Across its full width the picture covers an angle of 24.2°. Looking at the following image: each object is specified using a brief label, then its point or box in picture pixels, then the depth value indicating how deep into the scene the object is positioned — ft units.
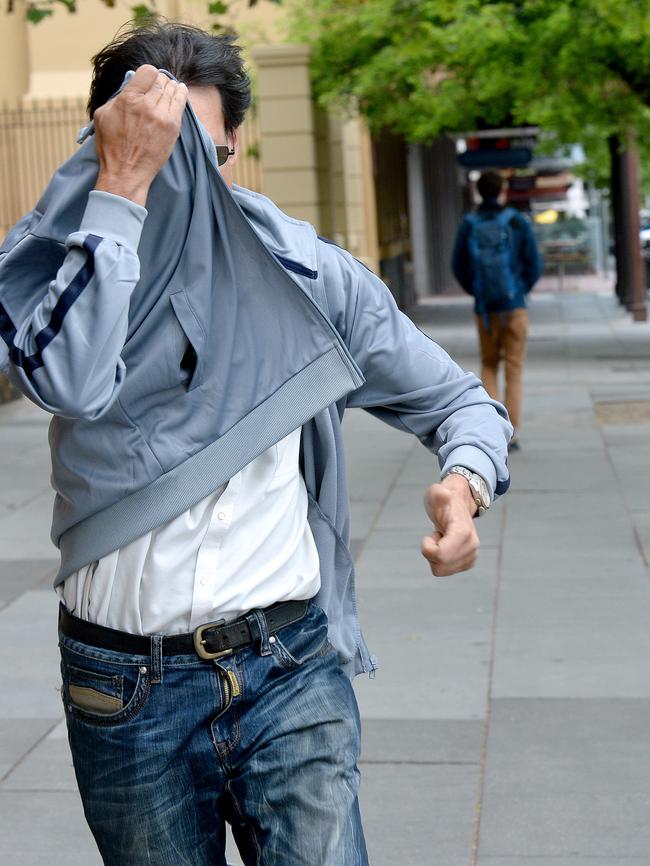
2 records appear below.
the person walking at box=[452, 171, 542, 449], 34.01
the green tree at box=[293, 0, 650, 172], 47.57
